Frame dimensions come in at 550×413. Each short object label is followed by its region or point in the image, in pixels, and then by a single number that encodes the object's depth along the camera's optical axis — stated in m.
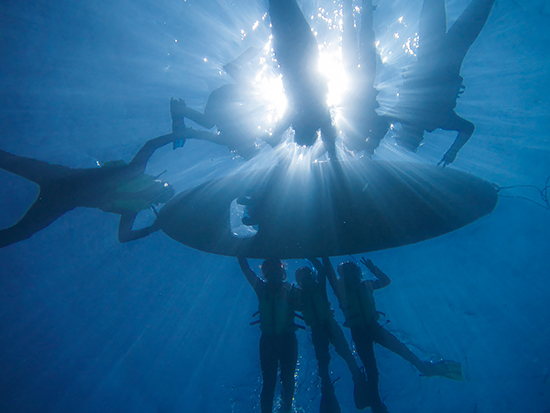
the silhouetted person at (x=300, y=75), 3.34
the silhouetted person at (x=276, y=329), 5.27
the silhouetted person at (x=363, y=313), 5.68
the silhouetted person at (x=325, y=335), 5.35
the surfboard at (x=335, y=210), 3.69
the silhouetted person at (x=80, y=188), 5.33
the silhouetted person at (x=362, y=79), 5.20
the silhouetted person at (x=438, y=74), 4.41
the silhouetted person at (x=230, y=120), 6.05
